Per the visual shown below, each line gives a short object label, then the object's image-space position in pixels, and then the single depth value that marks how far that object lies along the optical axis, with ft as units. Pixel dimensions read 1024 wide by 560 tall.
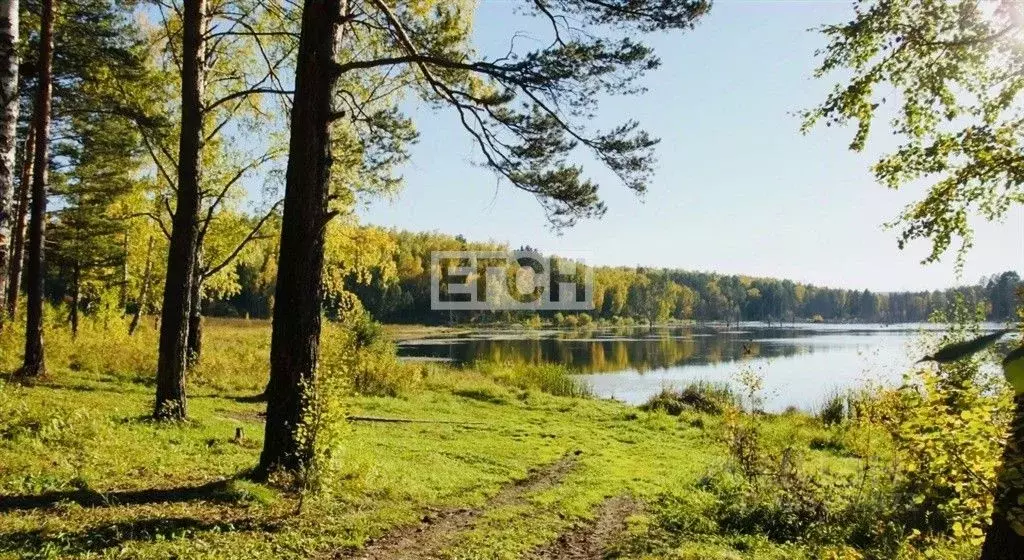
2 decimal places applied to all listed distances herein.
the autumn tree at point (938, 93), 21.06
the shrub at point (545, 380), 76.33
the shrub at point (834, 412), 60.59
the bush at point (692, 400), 63.46
